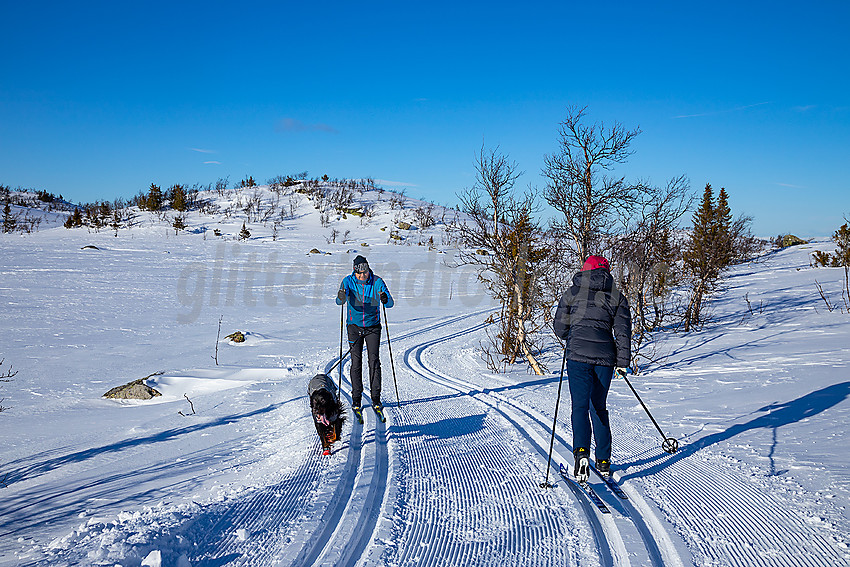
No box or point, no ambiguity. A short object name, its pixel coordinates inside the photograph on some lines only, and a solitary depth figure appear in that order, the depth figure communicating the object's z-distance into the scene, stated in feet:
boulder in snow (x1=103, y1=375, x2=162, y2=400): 28.53
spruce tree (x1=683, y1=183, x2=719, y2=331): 51.22
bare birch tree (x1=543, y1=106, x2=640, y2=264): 32.40
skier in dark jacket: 15.12
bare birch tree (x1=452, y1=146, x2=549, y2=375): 37.35
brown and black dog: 17.24
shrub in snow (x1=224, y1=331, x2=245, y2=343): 45.60
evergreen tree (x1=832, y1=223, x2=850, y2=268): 48.44
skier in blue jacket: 22.22
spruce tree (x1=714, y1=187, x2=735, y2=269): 50.60
